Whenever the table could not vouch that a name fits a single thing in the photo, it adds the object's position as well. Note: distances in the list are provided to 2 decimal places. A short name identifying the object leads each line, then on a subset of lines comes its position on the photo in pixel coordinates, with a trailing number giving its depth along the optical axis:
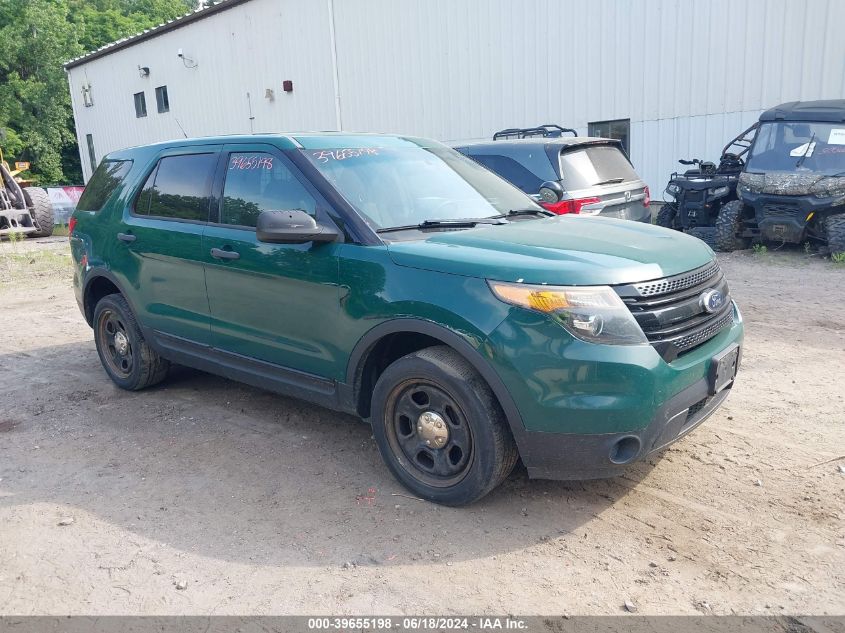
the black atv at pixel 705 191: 11.45
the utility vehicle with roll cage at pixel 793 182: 9.94
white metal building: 12.59
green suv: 3.25
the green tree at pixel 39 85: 33.81
